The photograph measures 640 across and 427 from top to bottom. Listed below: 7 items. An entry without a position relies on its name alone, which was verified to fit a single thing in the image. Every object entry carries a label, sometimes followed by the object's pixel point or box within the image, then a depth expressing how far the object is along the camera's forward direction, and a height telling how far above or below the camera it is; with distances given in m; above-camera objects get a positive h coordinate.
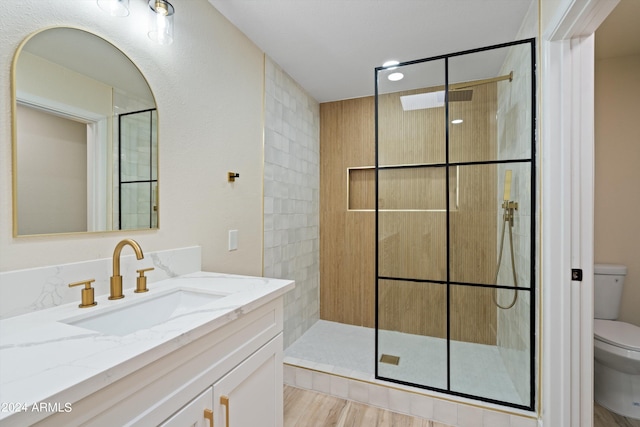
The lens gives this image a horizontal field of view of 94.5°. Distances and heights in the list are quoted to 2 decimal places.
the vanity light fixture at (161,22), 1.29 +0.85
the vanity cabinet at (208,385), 0.59 -0.45
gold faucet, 1.07 -0.23
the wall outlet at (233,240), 1.85 -0.18
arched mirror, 0.95 +0.28
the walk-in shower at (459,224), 1.77 -0.07
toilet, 1.75 -0.90
